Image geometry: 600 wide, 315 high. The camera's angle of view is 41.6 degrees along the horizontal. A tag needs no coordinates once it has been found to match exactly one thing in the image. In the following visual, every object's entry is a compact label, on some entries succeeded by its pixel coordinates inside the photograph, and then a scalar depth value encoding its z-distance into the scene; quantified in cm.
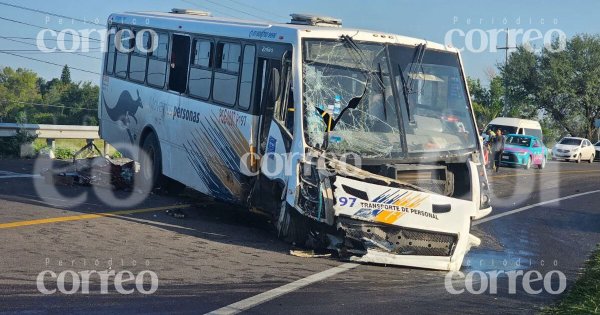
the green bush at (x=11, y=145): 2109
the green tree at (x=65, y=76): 7581
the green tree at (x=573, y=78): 6234
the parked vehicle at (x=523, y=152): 3369
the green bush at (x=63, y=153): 2269
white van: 4075
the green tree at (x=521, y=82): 6381
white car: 4569
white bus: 980
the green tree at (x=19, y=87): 6434
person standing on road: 3045
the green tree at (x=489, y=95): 6372
